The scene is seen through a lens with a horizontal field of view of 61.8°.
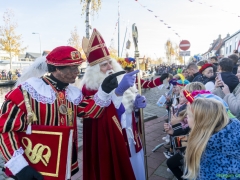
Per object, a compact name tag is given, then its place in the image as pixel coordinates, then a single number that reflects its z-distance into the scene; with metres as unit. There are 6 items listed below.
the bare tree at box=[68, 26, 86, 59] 28.45
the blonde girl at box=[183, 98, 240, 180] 1.63
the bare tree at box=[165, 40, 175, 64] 51.53
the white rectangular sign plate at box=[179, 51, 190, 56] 9.09
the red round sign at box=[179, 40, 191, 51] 8.69
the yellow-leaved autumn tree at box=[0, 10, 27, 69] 26.33
